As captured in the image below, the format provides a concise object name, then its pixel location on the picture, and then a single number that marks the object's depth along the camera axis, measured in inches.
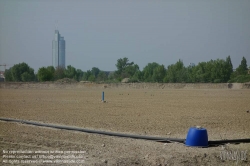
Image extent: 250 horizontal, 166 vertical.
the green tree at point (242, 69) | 3125.5
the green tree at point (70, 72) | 4527.6
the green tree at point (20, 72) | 3528.5
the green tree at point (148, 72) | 4282.0
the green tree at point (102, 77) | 4832.7
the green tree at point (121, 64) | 5017.2
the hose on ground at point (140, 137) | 367.2
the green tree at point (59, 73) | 4375.0
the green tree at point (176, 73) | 3686.0
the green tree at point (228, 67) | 3289.9
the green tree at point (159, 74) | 4077.3
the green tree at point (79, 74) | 4846.2
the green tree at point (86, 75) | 5083.2
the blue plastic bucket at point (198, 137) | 346.6
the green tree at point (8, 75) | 3533.5
